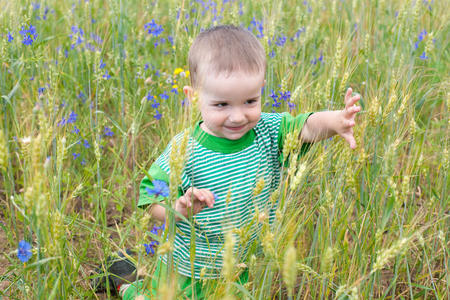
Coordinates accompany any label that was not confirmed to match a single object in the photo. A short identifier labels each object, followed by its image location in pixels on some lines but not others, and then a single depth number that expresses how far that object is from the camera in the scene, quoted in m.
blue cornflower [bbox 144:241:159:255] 1.71
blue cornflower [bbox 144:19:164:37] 2.68
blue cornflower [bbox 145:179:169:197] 1.14
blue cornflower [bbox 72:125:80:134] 2.08
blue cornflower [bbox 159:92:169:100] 2.29
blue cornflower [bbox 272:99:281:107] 2.05
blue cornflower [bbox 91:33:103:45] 2.47
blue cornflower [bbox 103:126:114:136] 2.24
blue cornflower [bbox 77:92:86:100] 2.50
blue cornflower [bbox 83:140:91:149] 2.09
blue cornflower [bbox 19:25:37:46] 1.89
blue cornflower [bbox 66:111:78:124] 2.04
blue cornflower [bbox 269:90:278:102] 2.05
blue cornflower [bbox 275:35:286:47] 2.42
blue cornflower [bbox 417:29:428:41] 2.76
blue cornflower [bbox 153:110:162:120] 2.25
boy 1.48
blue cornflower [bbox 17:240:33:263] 1.23
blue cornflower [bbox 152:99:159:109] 2.26
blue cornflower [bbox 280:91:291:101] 1.96
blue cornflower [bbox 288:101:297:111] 1.87
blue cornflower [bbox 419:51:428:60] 2.39
